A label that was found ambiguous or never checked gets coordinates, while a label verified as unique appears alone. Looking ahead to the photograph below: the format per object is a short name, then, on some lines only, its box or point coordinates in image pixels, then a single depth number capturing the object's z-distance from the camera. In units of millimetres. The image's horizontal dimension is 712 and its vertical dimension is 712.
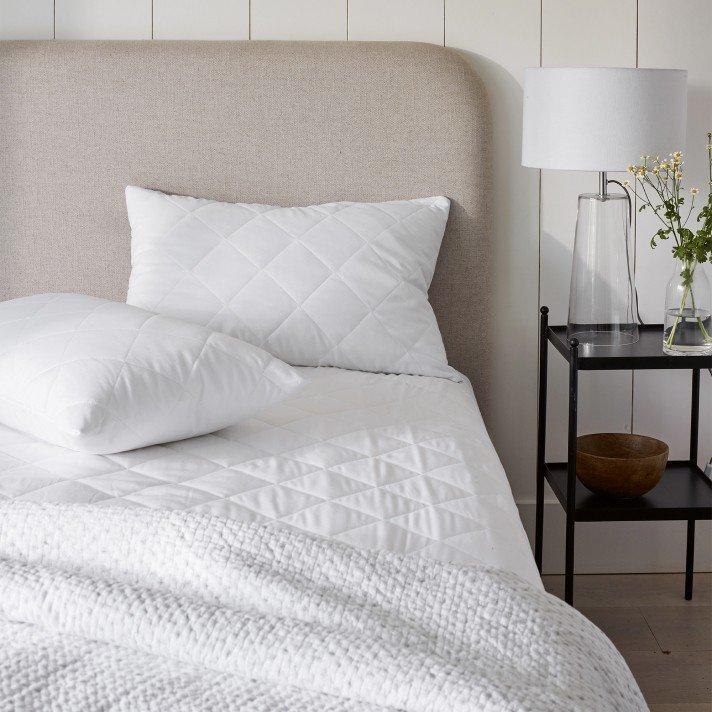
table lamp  3864
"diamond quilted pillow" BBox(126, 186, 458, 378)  3934
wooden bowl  3943
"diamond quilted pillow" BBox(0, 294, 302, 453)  3380
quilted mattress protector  3232
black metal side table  3856
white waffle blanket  2308
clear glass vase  3915
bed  2406
